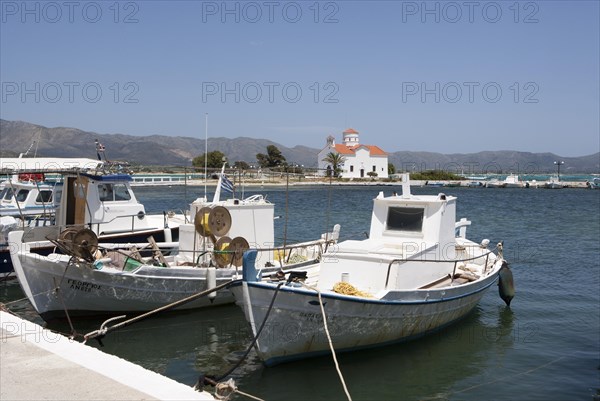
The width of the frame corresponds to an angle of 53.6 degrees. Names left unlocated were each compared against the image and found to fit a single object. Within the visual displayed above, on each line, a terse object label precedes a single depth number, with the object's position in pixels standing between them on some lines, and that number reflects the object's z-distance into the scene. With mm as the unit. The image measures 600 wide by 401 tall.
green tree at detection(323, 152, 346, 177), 114062
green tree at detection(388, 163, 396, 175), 134650
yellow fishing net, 11266
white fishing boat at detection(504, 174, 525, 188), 116312
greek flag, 17422
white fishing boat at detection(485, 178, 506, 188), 117581
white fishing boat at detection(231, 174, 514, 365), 10539
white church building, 121000
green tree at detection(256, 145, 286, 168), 115562
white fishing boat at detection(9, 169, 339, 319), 13680
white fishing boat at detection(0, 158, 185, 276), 18094
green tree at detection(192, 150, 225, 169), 104562
